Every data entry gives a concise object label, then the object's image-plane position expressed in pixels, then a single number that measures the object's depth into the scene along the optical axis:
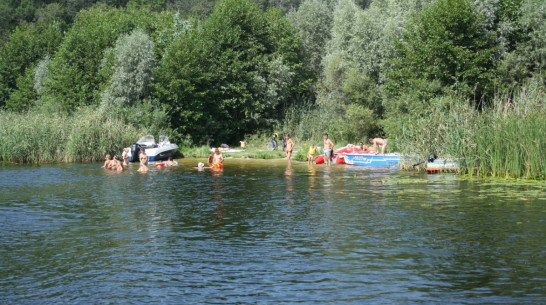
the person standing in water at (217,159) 33.59
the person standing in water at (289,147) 37.78
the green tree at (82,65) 51.53
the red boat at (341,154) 36.15
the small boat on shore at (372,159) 33.31
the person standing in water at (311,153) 36.47
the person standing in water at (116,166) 32.18
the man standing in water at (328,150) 35.59
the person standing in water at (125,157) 34.83
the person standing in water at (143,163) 32.14
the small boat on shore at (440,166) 27.88
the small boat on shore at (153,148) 38.62
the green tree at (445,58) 38.81
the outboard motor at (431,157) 28.36
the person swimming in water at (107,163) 33.10
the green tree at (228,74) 47.69
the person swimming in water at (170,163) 36.20
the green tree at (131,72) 45.97
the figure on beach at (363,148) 36.44
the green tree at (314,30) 59.97
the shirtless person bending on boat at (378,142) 35.53
